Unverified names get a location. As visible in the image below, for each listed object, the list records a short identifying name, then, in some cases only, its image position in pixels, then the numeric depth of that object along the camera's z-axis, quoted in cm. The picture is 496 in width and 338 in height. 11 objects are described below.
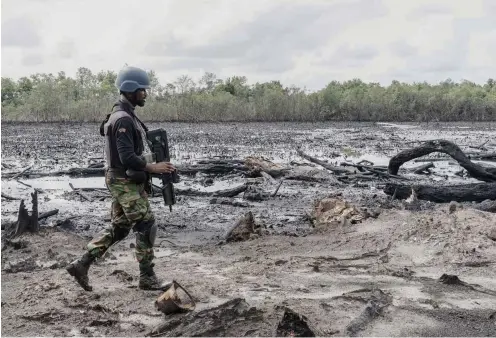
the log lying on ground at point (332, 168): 1586
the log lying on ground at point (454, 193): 1188
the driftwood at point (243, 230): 843
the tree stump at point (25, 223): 804
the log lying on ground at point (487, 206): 1005
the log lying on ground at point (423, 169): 1680
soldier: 529
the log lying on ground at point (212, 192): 1278
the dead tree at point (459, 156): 1365
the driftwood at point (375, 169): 1526
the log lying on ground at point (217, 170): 1551
